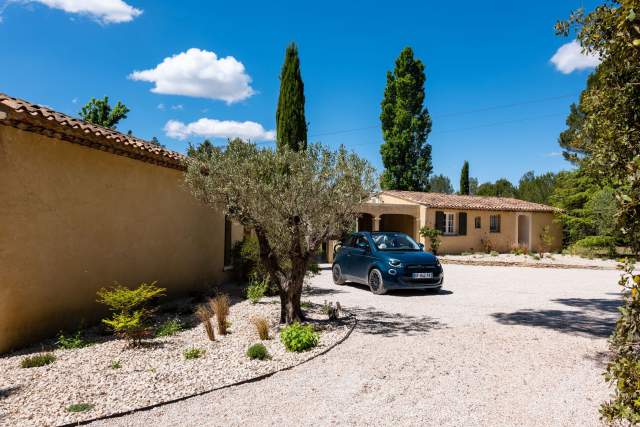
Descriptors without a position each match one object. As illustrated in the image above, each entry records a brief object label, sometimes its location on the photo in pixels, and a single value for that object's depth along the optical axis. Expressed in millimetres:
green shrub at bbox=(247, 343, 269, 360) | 5512
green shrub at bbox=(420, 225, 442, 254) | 22609
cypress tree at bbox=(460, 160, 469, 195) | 41219
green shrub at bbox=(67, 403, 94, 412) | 3922
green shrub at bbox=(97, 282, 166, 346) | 5957
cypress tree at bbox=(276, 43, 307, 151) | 18938
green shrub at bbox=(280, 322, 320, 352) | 5852
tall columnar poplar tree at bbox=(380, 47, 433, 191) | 35906
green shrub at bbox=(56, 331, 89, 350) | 5871
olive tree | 6816
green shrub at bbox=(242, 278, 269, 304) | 9570
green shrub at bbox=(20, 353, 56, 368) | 5031
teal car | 10602
